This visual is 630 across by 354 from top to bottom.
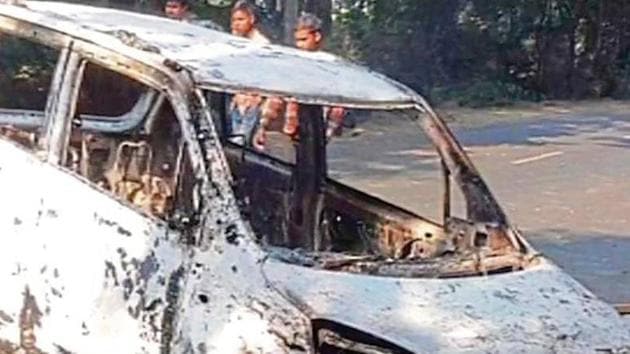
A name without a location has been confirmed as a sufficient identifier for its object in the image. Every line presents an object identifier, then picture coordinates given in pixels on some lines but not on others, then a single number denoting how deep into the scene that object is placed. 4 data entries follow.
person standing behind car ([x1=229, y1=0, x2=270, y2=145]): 6.31
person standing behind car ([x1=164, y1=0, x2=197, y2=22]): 11.91
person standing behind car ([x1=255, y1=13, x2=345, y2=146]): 6.59
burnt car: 5.20
